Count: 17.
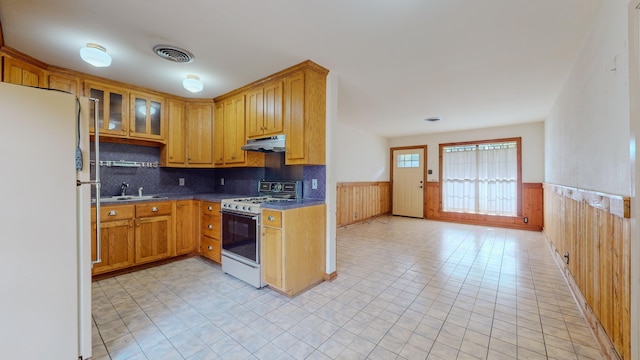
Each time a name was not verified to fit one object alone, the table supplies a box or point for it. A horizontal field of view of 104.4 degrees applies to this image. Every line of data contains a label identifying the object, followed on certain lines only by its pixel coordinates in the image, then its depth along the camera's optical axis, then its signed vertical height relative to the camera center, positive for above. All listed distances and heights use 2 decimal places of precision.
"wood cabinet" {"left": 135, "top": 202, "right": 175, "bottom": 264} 3.04 -0.67
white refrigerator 1.28 -0.27
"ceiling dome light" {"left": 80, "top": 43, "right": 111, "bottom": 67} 2.16 +1.09
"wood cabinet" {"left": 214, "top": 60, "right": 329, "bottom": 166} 2.64 +0.79
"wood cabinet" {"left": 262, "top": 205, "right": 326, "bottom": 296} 2.40 -0.71
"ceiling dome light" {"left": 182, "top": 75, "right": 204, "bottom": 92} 2.75 +1.06
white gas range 2.61 -0.62
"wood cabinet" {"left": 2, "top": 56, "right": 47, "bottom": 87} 2.30 +1.05
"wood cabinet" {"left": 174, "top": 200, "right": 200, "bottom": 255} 3.41 -0.65
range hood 2.89 +0.42
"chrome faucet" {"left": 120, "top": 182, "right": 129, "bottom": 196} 3.41 -0.14
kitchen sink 2.91 -0.25
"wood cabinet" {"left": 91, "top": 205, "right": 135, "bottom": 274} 2.75 -0.68
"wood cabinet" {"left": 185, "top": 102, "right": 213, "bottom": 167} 3.79 +0.69
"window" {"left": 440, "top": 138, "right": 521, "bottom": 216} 5.64 +0.05
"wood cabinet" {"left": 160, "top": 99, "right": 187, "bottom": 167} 3.60 +0.63
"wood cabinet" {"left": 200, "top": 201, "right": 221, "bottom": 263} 3.20 -0.69
